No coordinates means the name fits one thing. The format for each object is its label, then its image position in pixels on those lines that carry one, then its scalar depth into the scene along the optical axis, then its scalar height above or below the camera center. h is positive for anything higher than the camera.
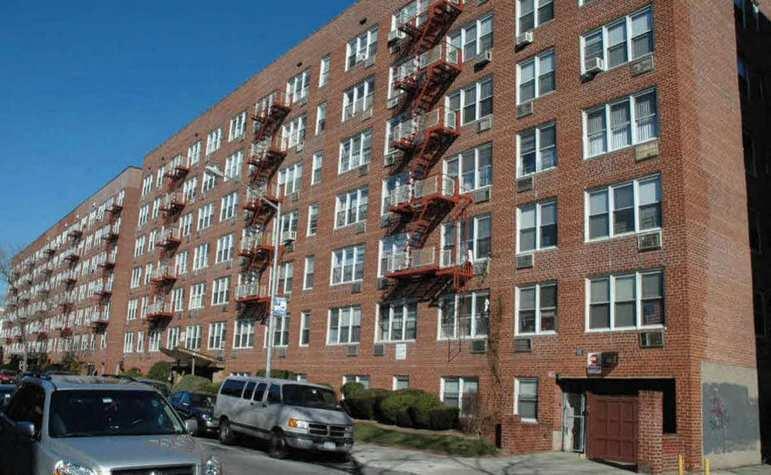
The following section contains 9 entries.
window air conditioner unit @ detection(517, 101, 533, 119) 27.54 +9.55
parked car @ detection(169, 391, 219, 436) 24.45 -1.62
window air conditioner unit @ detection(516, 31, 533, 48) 28.25 +12.37
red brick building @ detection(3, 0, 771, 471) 21.92 +5.41
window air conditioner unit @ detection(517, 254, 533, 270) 26.09 +3.82
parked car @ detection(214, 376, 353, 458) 18.53 -1.37
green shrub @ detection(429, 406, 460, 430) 25.78 -1.64
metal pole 28.06 +2.19
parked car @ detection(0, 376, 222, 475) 8.07 -0.91
